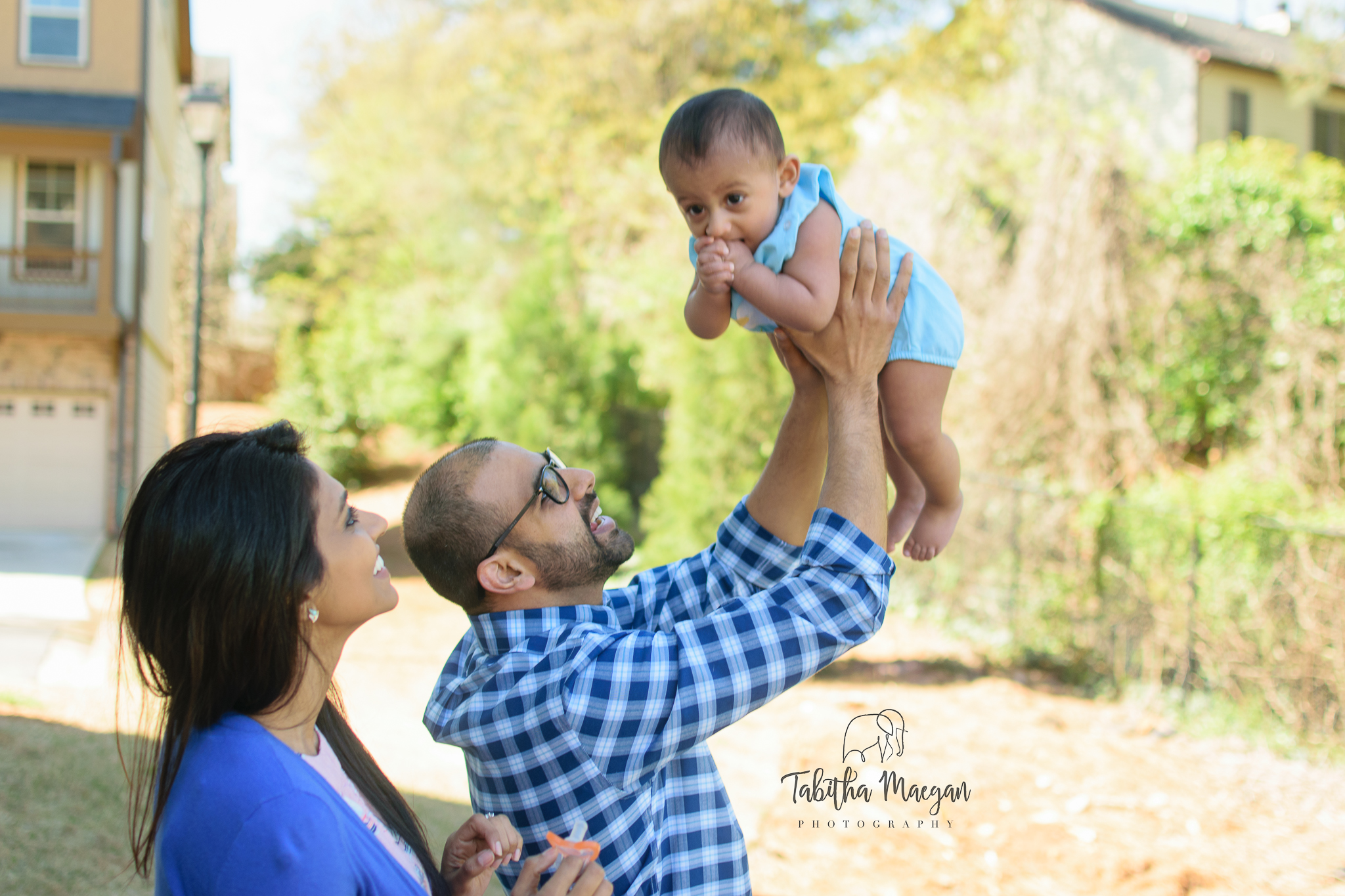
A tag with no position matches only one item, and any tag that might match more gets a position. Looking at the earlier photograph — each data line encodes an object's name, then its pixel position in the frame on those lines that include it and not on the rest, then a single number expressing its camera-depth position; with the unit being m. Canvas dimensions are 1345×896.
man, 1.67
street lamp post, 8.53
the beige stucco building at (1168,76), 16.89
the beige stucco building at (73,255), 14.27
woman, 1.33
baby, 2.07
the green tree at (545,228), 13.12
